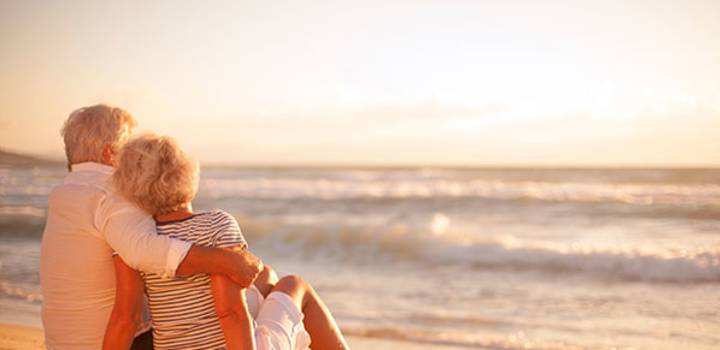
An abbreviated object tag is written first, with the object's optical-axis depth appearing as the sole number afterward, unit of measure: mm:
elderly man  2598
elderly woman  2576
